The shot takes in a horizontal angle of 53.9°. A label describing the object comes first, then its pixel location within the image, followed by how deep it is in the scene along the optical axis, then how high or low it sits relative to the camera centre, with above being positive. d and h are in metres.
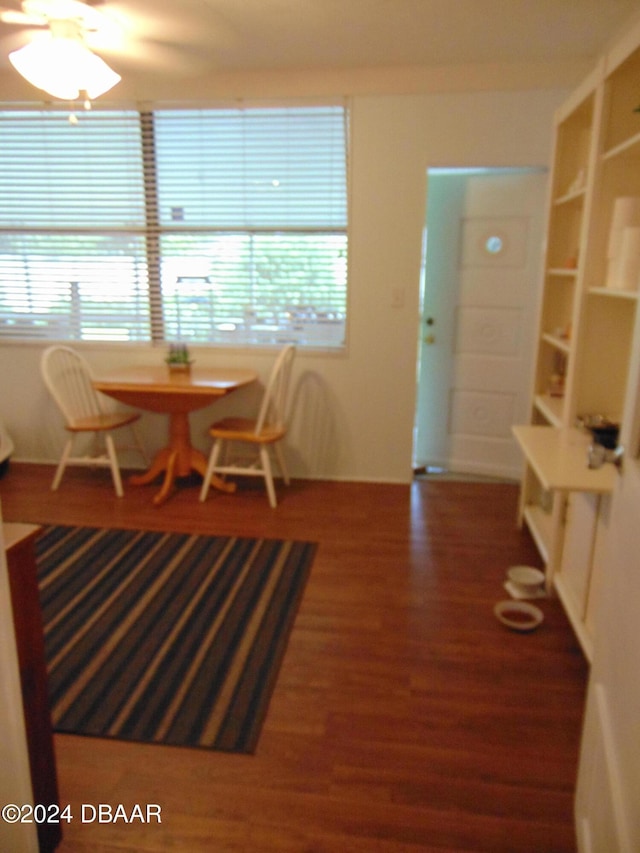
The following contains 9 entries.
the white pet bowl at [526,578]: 2.62 -1.22
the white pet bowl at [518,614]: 2.39 -1.26
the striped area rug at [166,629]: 1.92 -1.29
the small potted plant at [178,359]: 3.76 -0.48
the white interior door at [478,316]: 3.74 -0.22
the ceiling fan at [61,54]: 2.35 +0.81
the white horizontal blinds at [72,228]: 3.84 +0.29
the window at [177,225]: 3.71 +0.31
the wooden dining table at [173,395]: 3.40 -0.63
